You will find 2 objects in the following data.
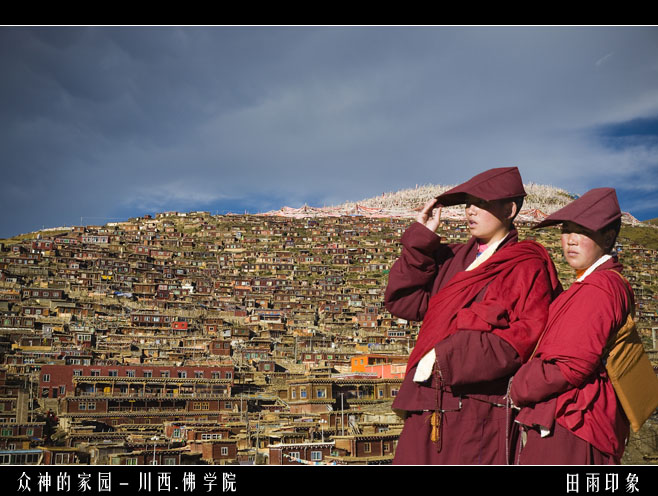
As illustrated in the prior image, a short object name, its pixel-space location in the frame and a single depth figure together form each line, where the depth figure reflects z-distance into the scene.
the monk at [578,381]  2.84
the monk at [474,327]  2.97
